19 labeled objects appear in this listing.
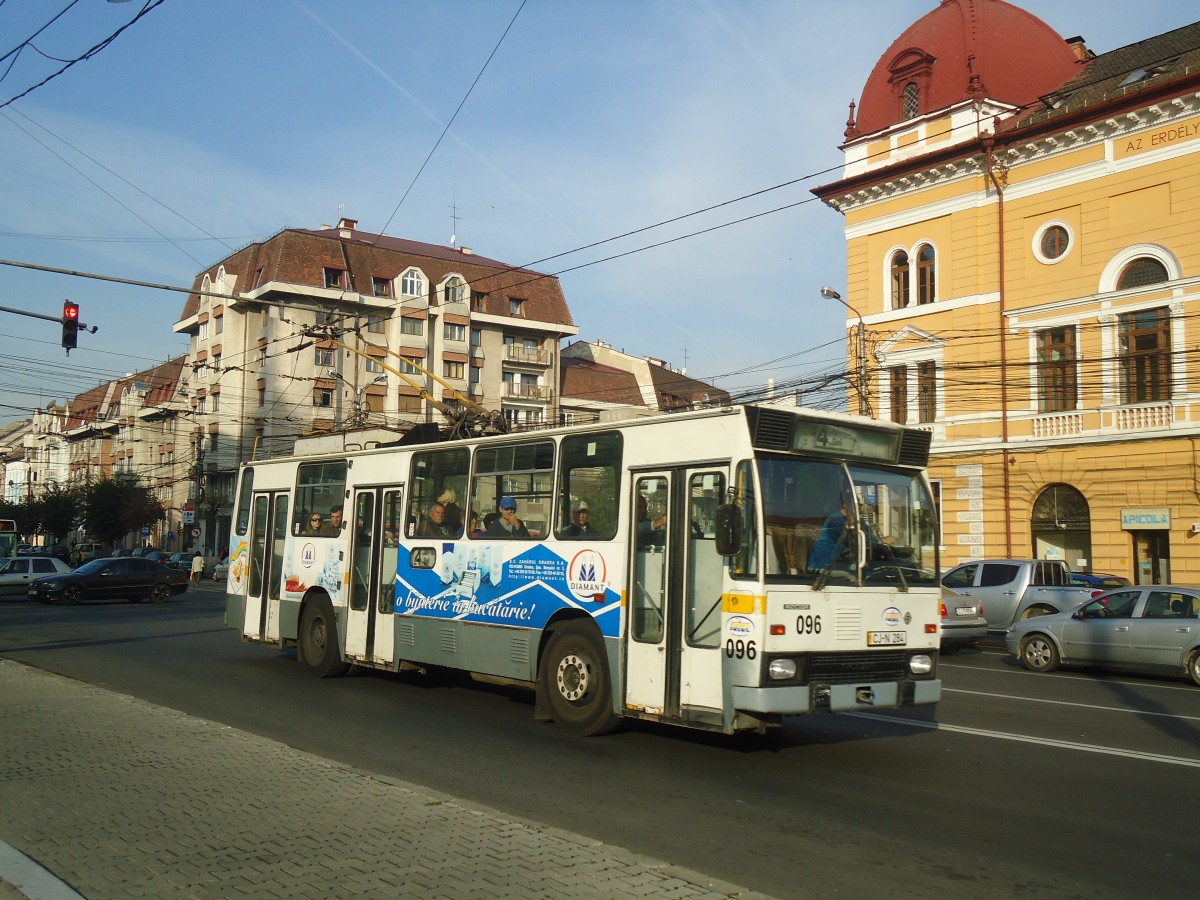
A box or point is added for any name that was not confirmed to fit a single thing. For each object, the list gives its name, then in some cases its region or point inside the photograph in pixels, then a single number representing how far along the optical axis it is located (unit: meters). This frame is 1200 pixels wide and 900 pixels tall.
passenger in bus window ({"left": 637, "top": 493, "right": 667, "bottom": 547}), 9.52
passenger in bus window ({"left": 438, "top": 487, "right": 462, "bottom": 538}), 12.26
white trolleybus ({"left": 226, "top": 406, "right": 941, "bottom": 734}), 8.57
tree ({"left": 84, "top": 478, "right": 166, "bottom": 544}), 71.69
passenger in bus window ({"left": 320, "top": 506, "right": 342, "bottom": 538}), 14.44
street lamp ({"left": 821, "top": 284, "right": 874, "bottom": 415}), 28.06
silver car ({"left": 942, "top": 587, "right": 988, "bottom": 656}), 20.69
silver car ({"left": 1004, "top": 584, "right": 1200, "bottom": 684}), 15.77
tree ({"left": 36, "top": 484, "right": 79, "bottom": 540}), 77.69
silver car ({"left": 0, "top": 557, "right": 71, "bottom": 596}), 36.03
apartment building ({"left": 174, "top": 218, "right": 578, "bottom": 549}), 62.66
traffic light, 18.27
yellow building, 28.48
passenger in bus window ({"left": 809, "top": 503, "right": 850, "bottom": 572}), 8.78
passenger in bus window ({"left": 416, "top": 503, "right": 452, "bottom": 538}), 12.49
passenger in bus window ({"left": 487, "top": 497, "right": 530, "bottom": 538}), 11.27
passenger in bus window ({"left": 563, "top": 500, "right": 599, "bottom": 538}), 10.34
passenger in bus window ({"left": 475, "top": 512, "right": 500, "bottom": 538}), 11.76
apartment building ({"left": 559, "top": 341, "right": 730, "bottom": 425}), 75.19
